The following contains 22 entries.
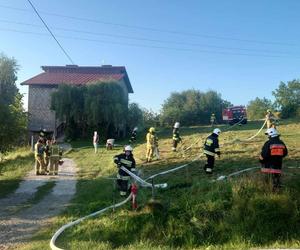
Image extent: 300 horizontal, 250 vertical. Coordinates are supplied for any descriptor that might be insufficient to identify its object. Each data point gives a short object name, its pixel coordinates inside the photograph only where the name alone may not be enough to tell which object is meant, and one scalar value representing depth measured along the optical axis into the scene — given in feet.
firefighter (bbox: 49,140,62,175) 37.84
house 87.11
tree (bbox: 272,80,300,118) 130.42
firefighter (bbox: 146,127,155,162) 37.31
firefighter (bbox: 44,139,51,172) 37.73
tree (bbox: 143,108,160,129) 107.87
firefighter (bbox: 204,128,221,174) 27.37
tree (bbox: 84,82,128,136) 78.03
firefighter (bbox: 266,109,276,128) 44.92
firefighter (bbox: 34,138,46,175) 37.05
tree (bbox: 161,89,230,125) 110.82
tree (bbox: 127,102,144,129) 82.23
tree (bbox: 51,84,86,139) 79.26
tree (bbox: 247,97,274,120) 133.08
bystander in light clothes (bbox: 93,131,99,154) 55.65
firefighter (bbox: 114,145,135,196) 24.31
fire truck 72.95
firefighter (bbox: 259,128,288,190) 21.41
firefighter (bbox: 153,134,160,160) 37.81
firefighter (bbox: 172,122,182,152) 41.54
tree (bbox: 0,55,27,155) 32.88
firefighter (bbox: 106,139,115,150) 57.68
